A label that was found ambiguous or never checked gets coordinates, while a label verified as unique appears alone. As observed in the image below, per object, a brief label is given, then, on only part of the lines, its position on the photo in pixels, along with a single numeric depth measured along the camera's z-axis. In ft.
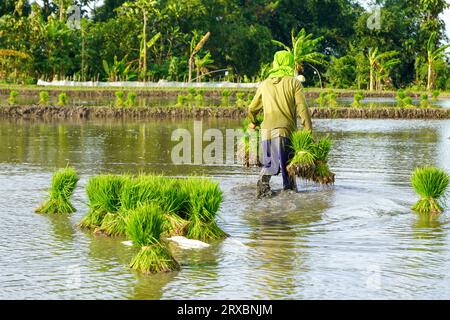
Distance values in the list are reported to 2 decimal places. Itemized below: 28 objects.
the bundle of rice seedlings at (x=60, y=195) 30.50
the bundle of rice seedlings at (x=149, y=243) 21.99
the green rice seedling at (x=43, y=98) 93.66
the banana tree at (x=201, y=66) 148.66
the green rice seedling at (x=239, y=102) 96.43
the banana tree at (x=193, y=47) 148.87
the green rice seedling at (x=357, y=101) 99.11
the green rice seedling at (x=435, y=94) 118.54
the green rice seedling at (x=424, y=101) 99.30
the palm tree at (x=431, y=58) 156.76
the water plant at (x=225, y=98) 106.11
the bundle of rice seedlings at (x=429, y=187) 30.66
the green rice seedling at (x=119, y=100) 94.55
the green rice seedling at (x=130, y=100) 94.32
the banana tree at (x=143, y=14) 146.82
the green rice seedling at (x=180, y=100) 94.62
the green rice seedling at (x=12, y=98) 93.00
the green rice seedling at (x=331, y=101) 102.17
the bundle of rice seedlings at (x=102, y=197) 27.14
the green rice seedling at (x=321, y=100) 103.90
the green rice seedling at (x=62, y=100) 93.91
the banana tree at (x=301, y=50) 139.95
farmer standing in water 33.81
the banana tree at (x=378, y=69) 156.23
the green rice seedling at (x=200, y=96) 113.80
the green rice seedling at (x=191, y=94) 112.06
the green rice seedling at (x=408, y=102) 99.04
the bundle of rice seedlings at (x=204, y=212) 26.25
